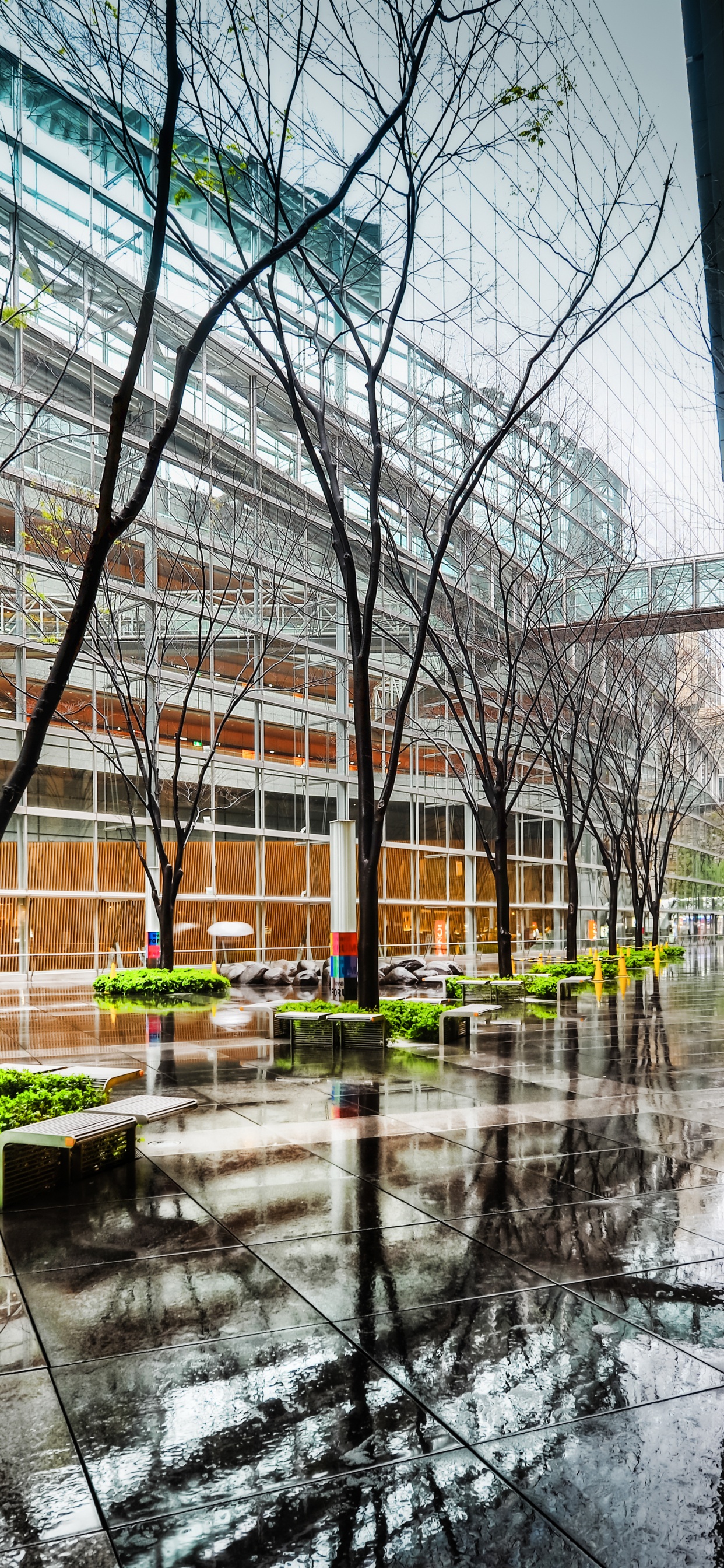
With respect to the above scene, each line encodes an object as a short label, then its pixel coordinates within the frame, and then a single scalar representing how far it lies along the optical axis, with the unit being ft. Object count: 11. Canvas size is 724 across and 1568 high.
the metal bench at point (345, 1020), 41.45
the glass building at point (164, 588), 79.51
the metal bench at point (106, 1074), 26.02
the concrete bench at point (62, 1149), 20.36
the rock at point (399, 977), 86.12
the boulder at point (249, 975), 86.74
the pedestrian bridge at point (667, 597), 91.15
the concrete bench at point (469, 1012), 45.19
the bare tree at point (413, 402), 33.19
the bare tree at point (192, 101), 23.45
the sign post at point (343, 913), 49.80
